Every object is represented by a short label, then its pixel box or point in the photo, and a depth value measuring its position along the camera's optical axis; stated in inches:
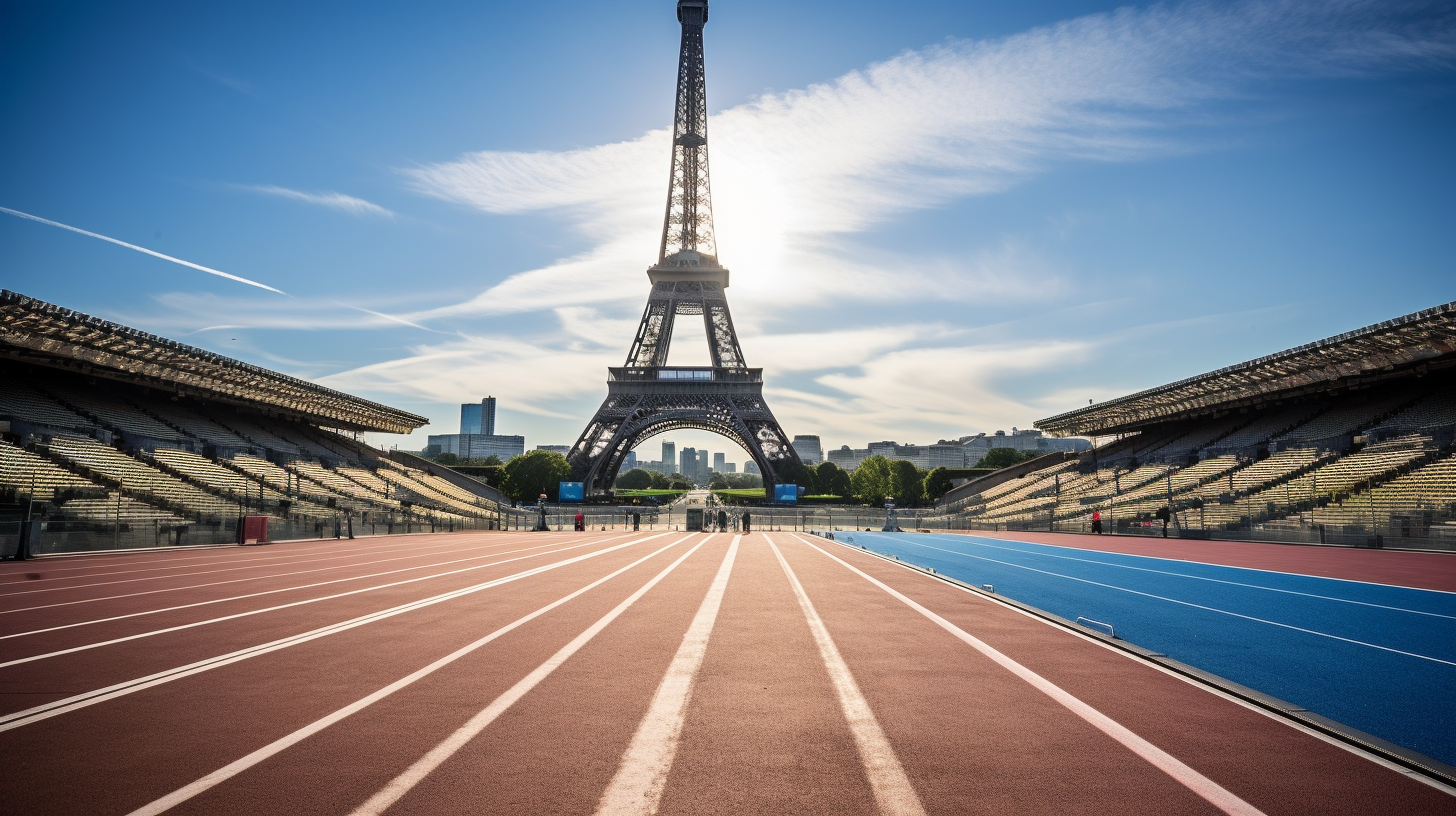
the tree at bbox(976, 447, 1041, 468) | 3282.5
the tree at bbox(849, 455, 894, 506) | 2790.4
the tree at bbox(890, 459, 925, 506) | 2770.7
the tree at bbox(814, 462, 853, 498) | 2822.3
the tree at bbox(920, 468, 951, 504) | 2716.5
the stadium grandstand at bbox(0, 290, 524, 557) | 770.2
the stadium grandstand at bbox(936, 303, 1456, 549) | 870.4
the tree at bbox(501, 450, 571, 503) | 2475.1
